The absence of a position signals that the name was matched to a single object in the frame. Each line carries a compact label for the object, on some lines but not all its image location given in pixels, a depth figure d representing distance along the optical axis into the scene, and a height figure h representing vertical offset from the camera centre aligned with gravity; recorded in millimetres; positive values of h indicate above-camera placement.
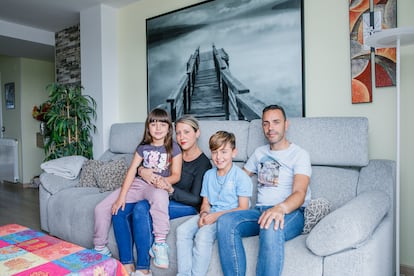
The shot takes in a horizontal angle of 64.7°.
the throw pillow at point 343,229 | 1340 -436
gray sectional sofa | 1367 -425
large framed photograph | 2512 +601
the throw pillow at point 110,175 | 2709 -389
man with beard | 1456 -407
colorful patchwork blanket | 1237 -531
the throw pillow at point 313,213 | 1676 -451
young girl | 1896 -344
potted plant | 3564 +76
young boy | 1654 -430
